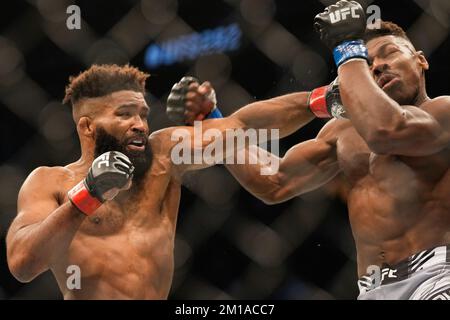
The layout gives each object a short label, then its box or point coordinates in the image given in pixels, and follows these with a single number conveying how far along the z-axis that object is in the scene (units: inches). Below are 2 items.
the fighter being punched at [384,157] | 189.2
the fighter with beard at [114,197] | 192.8
